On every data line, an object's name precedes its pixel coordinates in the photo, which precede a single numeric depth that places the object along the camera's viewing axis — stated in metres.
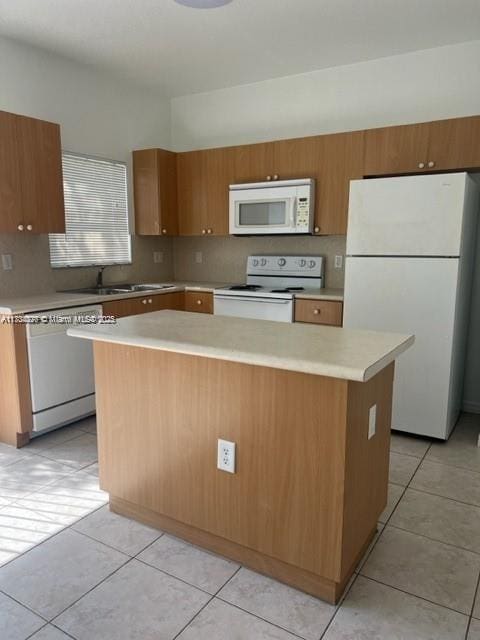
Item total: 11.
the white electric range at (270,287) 3.62
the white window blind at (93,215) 3.78
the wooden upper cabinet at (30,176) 2.94
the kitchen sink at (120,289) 3.83
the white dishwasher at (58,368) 2.96
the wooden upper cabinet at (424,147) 3.03
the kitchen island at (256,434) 1.56
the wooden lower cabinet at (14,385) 2.85
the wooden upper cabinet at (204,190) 4.09
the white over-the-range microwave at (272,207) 3.64
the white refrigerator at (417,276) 2.84
